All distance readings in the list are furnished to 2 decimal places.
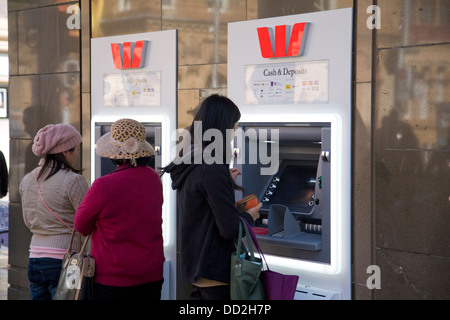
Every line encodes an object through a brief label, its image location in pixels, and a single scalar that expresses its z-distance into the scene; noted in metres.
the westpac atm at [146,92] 4.40
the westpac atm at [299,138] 3.52
